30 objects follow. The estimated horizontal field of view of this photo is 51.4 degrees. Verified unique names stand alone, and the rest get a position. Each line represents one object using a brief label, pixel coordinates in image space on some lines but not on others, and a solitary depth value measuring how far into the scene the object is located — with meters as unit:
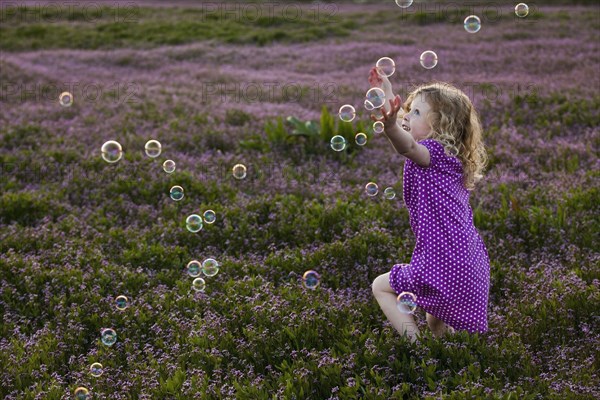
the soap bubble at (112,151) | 7.34
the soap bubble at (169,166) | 8.30
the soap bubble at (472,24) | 7.93
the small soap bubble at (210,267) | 6.41
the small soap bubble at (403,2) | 7.56
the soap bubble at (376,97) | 5.04
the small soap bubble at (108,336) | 5.52
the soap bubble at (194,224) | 7.22
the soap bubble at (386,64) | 6.05
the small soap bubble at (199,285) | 6.26
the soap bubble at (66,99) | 9.78
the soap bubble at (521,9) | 8.45
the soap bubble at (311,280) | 5.97
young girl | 4.84
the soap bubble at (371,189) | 7.70
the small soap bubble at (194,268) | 6.55
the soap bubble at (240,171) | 8.50
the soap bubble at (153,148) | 7.95
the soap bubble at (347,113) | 6.79
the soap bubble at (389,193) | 7.72
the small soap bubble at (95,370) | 5.02
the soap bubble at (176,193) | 7.72
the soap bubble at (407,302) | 4.84
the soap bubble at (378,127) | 6.63
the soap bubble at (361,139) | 8.96
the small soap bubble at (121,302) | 6.14
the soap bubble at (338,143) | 7.41
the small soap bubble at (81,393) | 4.73
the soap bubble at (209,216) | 7.63
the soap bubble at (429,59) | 6.65
